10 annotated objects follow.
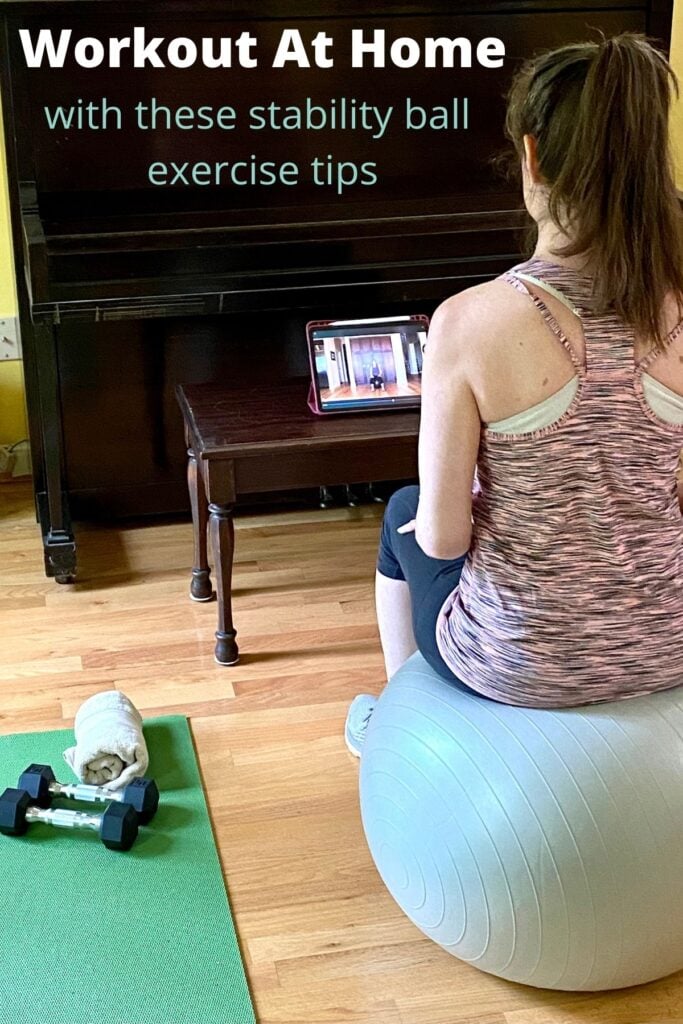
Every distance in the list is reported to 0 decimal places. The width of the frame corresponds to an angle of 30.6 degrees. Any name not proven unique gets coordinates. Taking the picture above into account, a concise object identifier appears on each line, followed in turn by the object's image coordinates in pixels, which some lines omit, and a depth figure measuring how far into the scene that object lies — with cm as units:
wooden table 229
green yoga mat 162
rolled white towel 203
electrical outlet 313
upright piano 258
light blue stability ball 150
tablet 246
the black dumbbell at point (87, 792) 196
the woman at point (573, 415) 136
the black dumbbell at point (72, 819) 189
